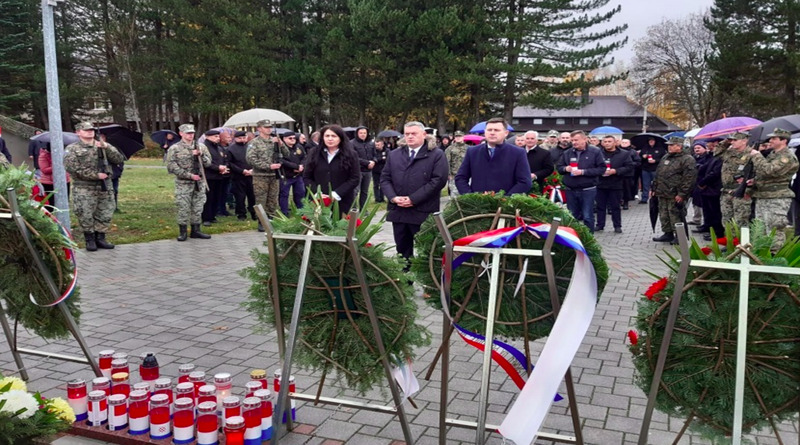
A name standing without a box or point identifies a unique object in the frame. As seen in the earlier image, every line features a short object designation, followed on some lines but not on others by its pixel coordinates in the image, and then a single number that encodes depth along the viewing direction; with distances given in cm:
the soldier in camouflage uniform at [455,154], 1578
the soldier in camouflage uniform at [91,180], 945
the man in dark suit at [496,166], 655
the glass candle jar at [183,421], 355
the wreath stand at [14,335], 399
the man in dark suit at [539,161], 1029
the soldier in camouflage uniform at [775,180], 910
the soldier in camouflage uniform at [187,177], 1066
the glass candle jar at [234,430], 343
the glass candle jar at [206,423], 350
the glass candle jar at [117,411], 373
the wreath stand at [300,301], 327
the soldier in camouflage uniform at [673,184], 1095
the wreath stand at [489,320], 306
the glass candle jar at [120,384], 386
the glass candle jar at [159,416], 361
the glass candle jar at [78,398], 382
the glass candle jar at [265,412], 363
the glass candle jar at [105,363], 423
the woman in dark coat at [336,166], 848
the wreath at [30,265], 415
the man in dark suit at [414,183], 689
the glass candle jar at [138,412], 367
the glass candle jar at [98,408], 374
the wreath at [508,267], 334
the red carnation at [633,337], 320
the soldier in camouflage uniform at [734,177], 1012
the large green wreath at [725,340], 284
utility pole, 870
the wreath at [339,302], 340
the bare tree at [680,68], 4706
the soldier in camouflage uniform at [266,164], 1200
